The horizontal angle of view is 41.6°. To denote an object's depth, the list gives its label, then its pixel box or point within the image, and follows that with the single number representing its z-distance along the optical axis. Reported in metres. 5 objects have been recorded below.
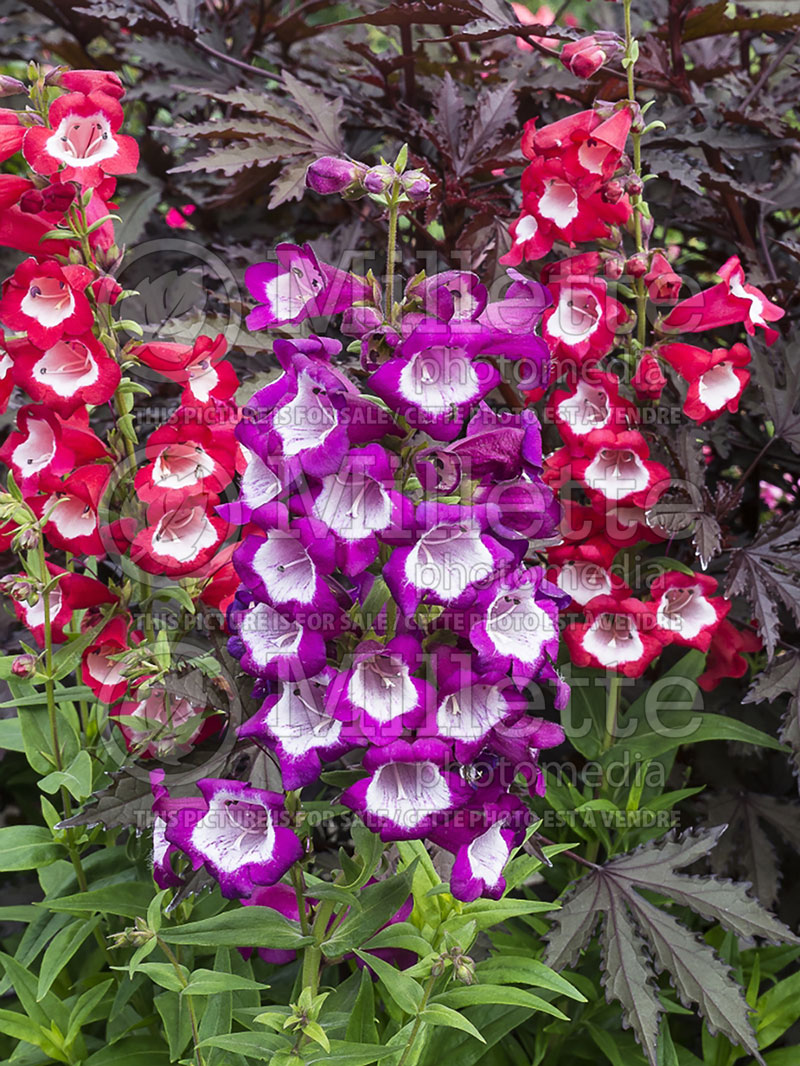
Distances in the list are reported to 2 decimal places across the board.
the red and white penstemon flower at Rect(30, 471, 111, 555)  1.20
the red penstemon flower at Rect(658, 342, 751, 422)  1.33
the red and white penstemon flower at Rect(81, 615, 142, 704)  1.22
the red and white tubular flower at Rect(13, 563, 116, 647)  1.24
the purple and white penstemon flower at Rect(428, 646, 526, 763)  0.89
